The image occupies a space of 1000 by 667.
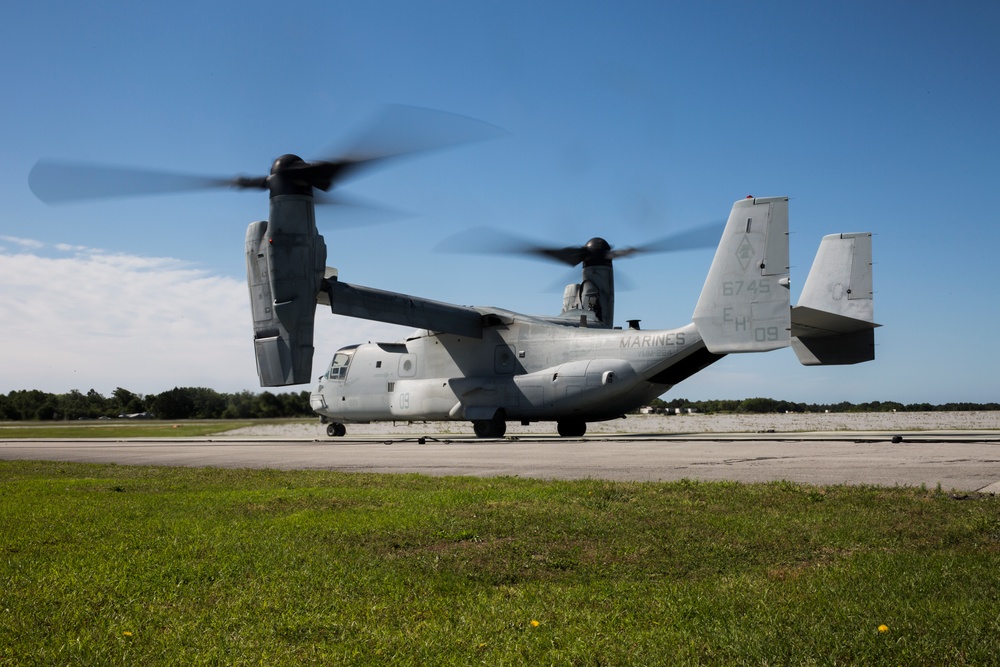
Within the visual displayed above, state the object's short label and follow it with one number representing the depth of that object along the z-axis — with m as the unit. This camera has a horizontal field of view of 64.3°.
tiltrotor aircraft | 20.72
